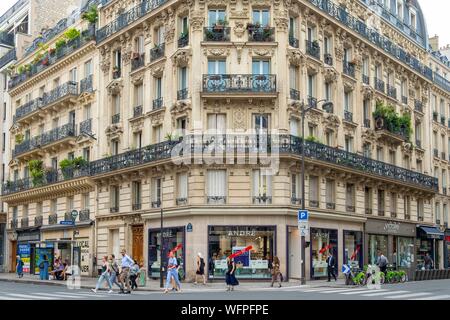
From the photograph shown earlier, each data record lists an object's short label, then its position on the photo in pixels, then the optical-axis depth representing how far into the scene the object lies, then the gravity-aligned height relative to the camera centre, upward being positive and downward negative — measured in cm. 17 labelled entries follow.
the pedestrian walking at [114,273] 2406 -183
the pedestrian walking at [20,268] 3806 -255
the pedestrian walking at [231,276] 2358 -187
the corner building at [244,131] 3025 +497
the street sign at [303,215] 2714 +45
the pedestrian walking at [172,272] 2336 -172
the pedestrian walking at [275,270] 2688 -190
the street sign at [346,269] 2682 -185
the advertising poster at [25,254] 4038 -179
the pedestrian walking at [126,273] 2339 -176
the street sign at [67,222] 3431 +18
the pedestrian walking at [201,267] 2778 -182
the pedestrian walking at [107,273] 2367 -176
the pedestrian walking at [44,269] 3422 -234
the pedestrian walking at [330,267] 3083 -202
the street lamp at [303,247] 2788 -95
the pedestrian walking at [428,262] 4208 -244
